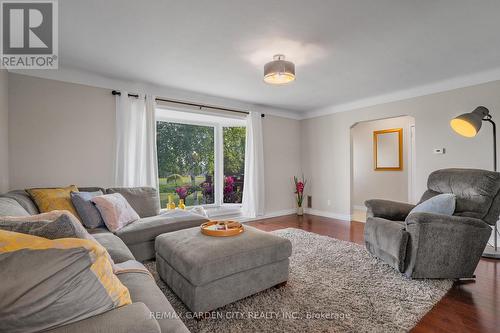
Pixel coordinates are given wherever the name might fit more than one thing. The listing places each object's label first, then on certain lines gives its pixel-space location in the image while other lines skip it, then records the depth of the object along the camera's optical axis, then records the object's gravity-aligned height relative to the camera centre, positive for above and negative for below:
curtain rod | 3.57 +1.14
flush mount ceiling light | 2.71 +1.09
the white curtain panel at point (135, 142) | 3.56 +0.42
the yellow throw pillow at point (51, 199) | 2.52 -0.30
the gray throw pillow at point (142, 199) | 3.22 -0.39
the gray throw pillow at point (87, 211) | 2.64 -0.44
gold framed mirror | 5.52 +0.41
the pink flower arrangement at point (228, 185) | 5.19 -0.34
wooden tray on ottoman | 2.19 -0.55
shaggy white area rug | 1.72 -1.08
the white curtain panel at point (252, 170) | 5.00 -0.03
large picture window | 4.40 +0.21
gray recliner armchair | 2.23 -0.64
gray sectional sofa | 0.83 -0.60
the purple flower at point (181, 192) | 4.50 -0.42
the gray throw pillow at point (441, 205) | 2.40 -0.38
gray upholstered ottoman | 1.76 -0.75
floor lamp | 2.69 +0.46
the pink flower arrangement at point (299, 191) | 5.59 -0.52
